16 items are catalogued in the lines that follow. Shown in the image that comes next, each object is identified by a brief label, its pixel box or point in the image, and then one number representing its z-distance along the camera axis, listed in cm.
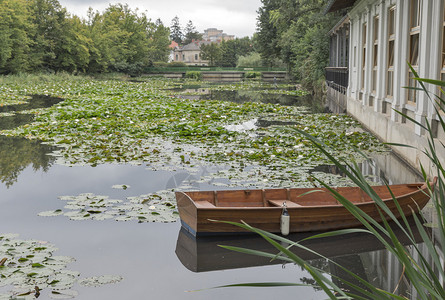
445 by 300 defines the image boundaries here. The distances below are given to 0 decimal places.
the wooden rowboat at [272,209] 629
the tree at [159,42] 8906
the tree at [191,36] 15575
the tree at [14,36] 4303
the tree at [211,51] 10429
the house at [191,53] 13212
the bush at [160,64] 8459
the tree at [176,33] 16900
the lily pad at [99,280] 507
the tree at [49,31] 5155
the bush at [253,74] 7006
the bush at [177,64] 8588
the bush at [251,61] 8338
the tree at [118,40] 6412
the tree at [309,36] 3338
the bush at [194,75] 6873
